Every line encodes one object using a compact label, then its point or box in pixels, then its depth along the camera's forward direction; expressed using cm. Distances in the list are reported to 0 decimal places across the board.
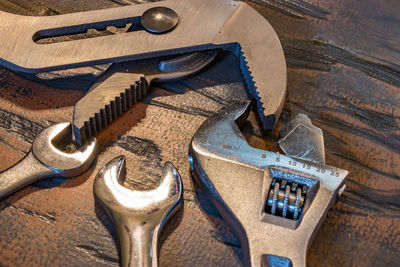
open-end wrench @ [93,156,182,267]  32
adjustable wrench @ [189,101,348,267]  32
